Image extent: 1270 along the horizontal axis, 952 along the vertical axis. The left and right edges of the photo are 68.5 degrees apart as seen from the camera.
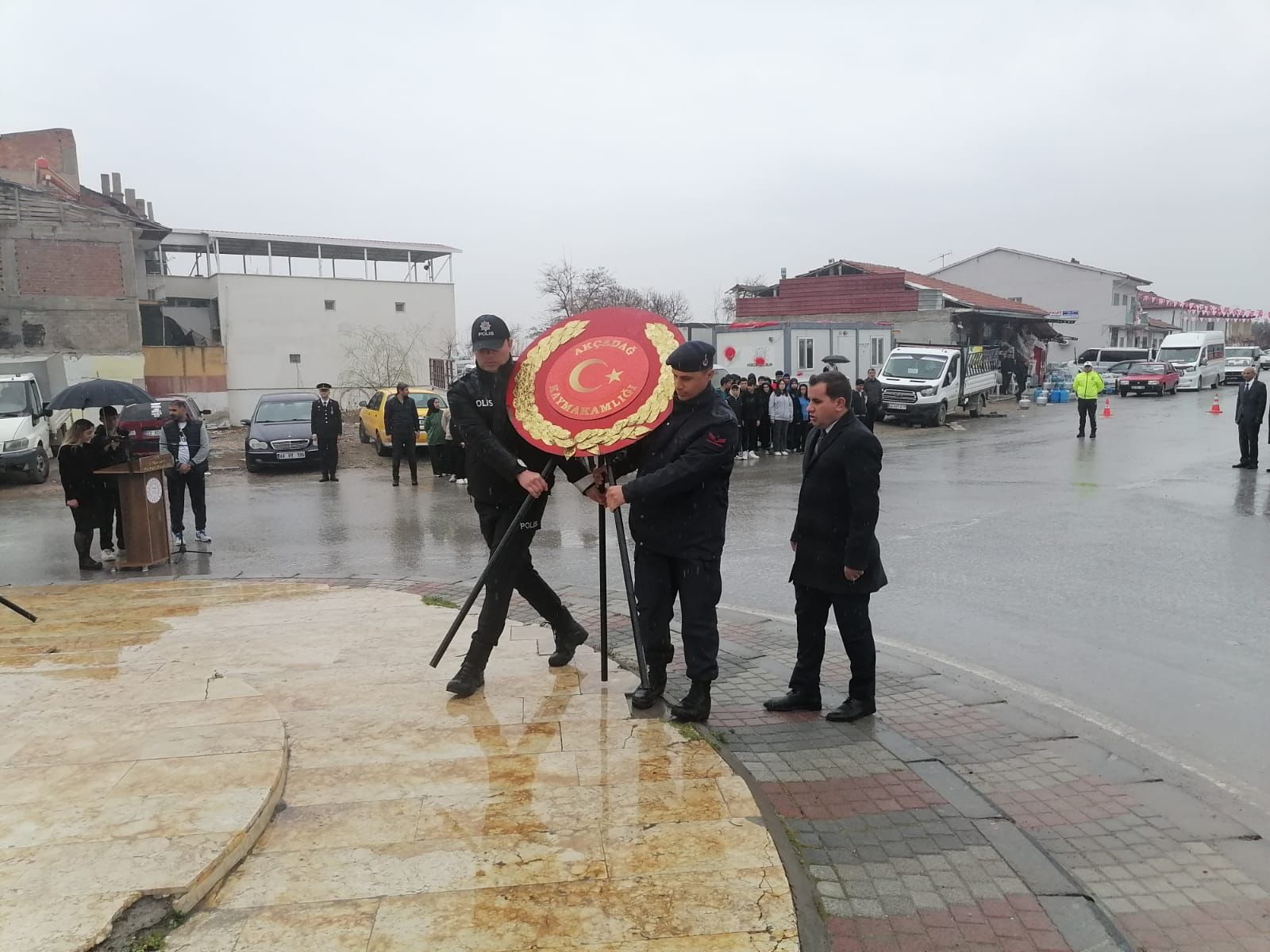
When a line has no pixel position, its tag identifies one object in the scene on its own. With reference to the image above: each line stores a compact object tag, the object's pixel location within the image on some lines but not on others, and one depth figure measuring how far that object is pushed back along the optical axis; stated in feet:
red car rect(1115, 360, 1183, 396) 128.16
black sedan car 62.80
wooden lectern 32.89
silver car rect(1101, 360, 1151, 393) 134.41
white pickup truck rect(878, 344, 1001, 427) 90.07
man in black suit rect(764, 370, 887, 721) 16.24
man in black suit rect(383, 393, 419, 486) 55.36
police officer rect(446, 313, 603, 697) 16.85
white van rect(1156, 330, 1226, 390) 134.72
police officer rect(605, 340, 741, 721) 15.39
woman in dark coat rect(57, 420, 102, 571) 32.89
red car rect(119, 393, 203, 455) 51.42
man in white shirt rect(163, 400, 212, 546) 36.55
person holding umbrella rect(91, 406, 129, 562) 33.91
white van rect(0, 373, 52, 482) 55.98
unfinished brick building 97.76
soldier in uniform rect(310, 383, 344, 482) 55.88
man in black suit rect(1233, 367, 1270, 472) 52.11
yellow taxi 71.24
